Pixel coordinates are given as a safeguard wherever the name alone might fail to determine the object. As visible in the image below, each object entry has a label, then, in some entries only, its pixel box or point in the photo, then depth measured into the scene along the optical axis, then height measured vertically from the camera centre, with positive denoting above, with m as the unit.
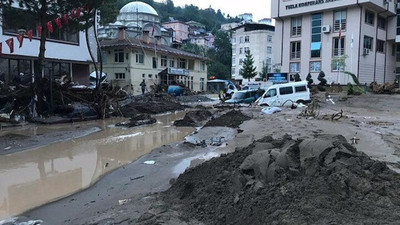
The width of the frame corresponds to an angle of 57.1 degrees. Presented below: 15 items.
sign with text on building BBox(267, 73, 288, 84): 50.53 +1.01
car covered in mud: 31.82 -1.05
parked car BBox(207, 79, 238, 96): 63.17 -0.06
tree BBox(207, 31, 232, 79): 97.38 +9.19
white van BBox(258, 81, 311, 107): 26.56 -0.63
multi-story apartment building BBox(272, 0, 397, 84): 47.00 +6.49
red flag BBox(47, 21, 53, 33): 18.03 +2.85
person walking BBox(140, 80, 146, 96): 43.34 -0.16
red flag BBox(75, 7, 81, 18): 19.04 +3.73
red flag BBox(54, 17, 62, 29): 18.36 +3.09
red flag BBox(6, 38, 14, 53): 18.89 +2.08
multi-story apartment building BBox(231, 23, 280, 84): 82.12 +9.26
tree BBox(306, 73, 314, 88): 40.28 +0.59
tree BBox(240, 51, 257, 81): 70.38 +3.21
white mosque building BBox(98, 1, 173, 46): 61.62 +11.55
